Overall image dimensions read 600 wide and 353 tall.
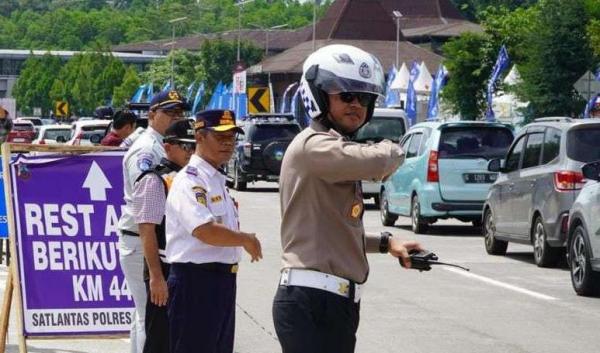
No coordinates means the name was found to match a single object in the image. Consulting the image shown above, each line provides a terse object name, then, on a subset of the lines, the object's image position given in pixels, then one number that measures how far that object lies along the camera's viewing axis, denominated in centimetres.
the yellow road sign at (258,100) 5597
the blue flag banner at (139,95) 9527
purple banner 1042
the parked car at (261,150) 3903
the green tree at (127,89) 14588
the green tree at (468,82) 5887
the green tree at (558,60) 4606
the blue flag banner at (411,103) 6022
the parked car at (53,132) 4559
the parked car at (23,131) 6063
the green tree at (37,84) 18225
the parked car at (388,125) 3191
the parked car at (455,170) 2367
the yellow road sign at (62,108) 8658
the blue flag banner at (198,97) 8525
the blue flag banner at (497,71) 4919
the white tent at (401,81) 7057
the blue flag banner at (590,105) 3669
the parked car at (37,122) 10171
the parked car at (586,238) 1516
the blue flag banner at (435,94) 5475
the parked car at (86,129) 3139
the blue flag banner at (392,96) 7081
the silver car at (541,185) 1780
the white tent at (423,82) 6638
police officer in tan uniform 607
